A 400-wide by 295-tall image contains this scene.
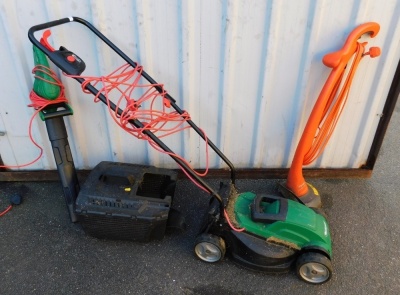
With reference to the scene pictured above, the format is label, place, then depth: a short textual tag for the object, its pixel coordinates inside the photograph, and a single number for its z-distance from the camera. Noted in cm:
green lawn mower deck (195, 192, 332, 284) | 171
